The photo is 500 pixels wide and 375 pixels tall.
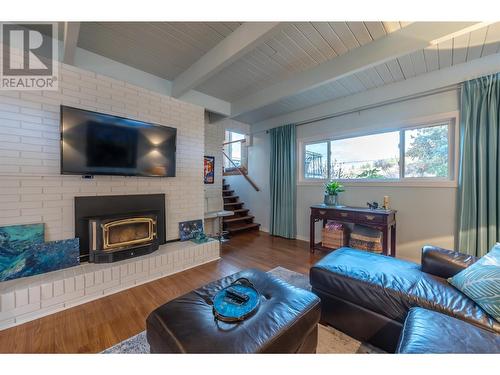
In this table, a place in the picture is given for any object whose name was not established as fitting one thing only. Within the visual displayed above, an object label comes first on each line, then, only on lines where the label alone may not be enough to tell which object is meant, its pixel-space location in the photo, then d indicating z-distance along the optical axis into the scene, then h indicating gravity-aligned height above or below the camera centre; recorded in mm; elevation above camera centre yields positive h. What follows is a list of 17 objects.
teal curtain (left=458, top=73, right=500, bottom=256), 2213 +204
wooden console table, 2686 -486
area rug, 1345 -1116
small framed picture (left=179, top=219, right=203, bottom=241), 3033 -690
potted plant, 3338 -141
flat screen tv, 2008 +450
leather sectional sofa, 939 -710
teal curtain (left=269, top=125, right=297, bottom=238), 4133 +77
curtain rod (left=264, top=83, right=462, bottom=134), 2533 +1224
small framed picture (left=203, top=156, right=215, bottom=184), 4496 +350
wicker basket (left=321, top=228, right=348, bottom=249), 3189 -861
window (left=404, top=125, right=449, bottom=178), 2682 +461
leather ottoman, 897 -705
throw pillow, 1097 -587
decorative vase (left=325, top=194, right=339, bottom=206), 3336 -257
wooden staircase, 4561 -789
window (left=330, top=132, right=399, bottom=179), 3107 +465
